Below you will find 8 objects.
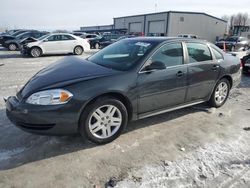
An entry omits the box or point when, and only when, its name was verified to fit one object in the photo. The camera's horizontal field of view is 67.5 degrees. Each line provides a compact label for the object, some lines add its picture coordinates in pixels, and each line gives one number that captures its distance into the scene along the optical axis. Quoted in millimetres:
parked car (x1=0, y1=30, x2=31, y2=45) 14384
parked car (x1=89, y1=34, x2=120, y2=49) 17361
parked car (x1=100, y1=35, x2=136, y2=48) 16713
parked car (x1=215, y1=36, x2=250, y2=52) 19013
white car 10974
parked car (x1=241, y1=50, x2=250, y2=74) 6960
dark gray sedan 2474
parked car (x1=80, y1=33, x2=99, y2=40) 17811
